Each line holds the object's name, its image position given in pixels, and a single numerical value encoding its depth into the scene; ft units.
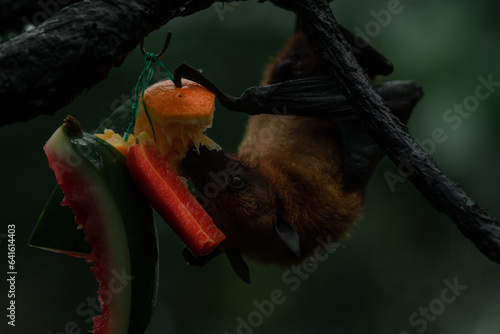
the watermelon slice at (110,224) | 16.06
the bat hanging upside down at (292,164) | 16.66
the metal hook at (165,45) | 16.29
